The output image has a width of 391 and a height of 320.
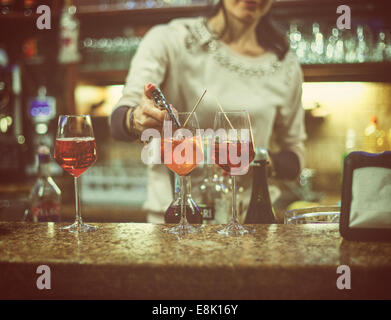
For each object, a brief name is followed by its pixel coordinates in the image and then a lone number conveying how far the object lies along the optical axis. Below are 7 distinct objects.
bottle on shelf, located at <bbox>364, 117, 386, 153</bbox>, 3.02
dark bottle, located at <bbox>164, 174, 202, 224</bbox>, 1.14
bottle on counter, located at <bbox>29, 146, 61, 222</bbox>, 1.37
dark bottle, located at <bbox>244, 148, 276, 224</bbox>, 1.28
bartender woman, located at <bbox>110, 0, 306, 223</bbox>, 1.79
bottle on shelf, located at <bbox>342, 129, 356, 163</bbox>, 3.09
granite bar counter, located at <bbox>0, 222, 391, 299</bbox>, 0.75
